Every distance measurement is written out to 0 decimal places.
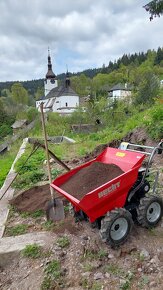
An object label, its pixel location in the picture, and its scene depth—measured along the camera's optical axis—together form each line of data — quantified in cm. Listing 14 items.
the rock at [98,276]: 251
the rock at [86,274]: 255
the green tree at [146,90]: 2764
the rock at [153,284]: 238
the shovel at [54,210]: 364
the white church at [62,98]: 5934
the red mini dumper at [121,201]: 279
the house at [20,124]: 3808
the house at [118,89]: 6072
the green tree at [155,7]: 644
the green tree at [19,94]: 6125
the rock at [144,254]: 273
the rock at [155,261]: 266
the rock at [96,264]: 264
